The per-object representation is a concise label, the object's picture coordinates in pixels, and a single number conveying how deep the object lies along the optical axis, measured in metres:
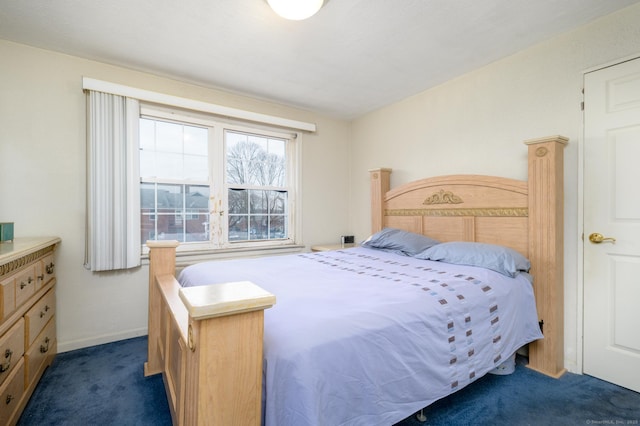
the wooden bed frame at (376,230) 0.80
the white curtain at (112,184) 2.54
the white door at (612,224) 1.92
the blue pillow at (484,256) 2.00
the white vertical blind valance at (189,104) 2.54
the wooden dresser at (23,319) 1.47
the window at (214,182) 2.96
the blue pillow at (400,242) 2.69
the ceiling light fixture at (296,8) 1.78
